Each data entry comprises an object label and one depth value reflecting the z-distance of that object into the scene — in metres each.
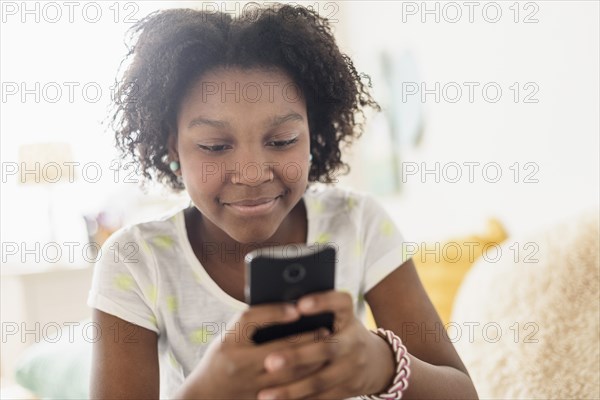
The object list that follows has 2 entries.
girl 0.93
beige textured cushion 1.03
